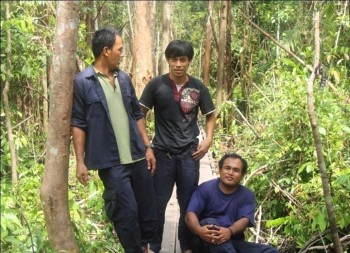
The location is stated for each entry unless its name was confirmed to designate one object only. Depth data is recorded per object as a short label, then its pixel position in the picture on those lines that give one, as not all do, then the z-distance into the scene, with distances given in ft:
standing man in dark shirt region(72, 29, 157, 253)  8.80
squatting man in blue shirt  10.22
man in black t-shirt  10.58
